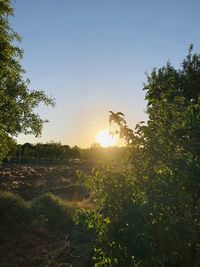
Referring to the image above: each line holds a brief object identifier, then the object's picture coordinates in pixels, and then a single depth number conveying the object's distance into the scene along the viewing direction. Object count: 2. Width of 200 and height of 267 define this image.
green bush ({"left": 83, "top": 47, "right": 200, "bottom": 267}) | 3.15
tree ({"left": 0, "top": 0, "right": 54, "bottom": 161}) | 9.60
